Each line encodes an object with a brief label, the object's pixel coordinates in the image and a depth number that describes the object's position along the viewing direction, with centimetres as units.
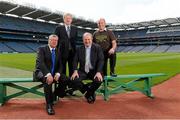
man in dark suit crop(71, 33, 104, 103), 387
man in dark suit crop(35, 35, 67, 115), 344
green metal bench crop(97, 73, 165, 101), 417
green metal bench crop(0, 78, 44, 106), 373
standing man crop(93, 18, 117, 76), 423
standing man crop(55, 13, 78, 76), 396
